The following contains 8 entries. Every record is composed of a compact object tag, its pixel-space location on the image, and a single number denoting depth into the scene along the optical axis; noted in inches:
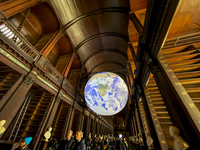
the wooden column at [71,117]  274.5
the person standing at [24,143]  97.9
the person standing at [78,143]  94.0
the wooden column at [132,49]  207.2
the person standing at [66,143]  118.6
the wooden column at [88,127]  383.4
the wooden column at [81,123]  336.6
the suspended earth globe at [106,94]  229.0
